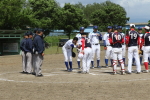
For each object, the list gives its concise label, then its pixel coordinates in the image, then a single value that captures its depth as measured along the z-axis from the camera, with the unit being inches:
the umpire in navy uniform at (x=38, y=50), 537.0
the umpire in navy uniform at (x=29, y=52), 593.0
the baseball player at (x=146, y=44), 582.2
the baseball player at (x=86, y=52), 564.1
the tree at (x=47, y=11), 2610.7
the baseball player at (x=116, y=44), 550.9
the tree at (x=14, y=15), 1733.5
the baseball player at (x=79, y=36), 566.2
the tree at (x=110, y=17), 3257.9
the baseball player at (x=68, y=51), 597.6
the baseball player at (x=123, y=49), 703.6
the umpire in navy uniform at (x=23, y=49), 601.4
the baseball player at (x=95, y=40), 666.8
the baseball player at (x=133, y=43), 557.3
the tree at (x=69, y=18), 2620.6
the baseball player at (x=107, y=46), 673.0
